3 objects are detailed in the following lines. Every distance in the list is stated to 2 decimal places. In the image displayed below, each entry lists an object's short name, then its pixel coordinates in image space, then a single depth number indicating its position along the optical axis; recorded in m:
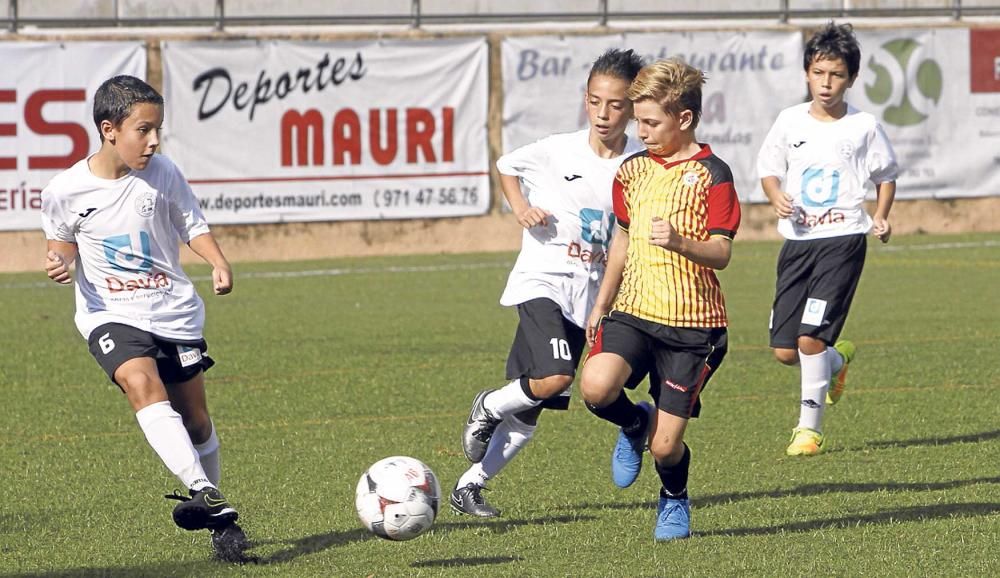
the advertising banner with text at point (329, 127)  37.22
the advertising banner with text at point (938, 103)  41.44
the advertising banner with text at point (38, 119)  35.53
